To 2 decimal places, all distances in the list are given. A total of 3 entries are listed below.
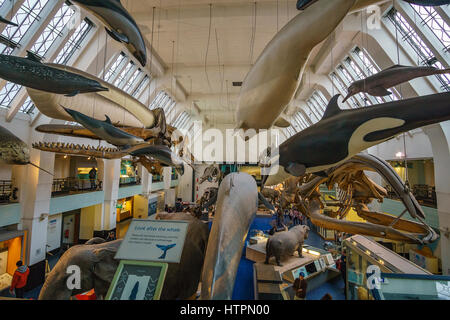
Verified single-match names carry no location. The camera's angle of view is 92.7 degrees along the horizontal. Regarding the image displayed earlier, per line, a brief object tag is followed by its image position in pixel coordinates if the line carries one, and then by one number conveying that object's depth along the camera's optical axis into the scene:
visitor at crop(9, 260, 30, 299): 5.86
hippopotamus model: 8.06
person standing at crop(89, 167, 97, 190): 12.51
